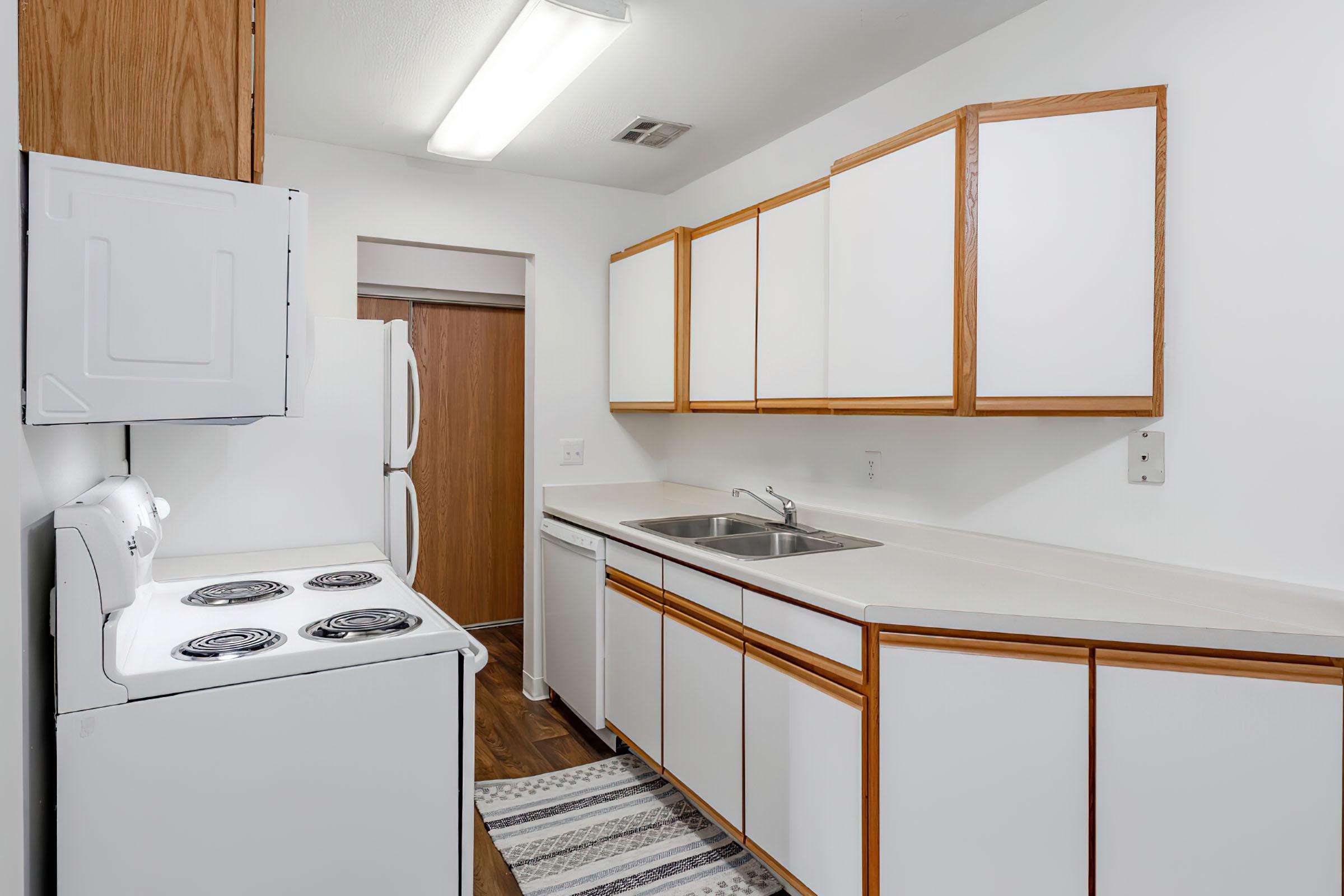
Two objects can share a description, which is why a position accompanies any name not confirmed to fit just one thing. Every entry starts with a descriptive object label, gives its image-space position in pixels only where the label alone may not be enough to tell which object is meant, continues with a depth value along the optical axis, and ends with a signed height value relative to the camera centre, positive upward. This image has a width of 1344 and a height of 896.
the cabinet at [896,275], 1.92 +0.48
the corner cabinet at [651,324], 3.11 +0.53
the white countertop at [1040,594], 1.42 -0.33
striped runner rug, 2.12 -1.23
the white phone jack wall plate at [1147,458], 1.78 -0.02
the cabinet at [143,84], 1.16 +0.59
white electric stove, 1.25 -0.55
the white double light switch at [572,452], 3.55 -0.04
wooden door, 4.31 -0.09
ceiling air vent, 2.85 +1.23
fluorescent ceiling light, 1.95 +1.13
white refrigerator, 2.31 -0.07
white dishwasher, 2.91 -0.72
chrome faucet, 2.76 -0.25
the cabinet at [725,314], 2.73 +0.51
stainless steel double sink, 2.53 -0.33
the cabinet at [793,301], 2.38 +0.49
